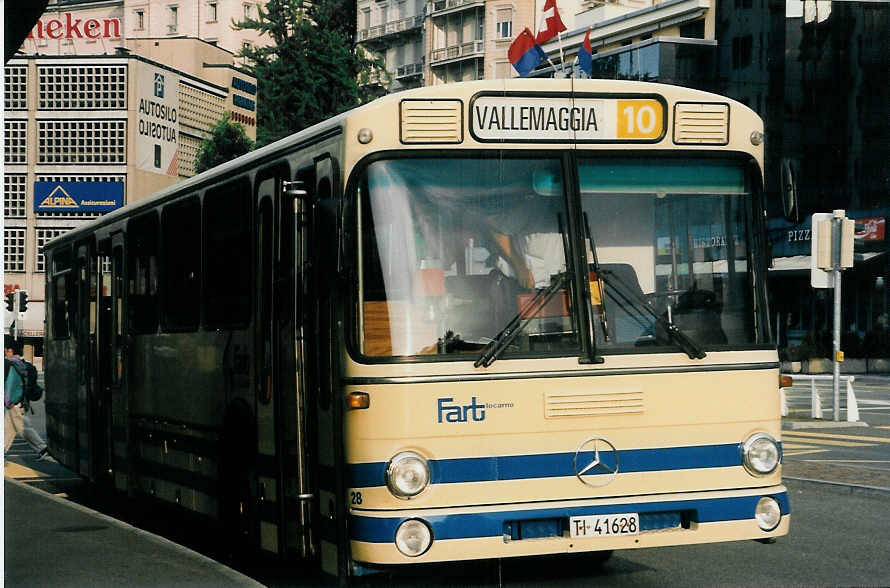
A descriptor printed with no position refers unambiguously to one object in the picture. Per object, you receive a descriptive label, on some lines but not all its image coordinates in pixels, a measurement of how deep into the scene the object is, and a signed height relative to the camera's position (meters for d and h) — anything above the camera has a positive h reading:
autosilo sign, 74.56 +10.68
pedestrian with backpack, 19.50 -0.96
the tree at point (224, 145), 51.72 +6.37
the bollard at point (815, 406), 24.39 -1.53
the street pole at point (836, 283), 22.27 +0.50
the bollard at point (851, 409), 24.14 -1.57
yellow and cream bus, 7.46 -0.04
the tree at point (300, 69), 51.31 +9.08
